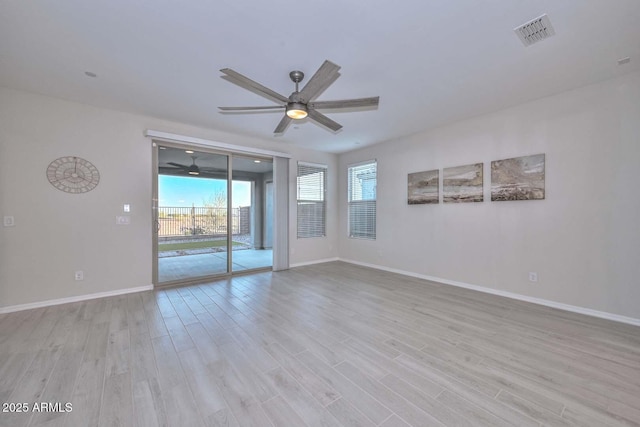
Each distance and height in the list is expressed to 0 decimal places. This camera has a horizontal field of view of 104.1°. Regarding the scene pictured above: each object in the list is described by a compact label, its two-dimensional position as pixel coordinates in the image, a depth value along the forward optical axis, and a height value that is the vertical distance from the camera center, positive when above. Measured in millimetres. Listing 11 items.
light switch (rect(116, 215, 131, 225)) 3855 -108
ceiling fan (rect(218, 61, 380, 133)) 2043 +1098
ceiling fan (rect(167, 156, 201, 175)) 5057 +954
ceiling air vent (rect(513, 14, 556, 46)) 2037 +1558
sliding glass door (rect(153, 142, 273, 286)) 4387 -1
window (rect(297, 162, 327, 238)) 6016 +326
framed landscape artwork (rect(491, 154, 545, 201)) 3441 +498
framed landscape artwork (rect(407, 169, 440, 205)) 4598 +488
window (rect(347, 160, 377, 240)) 5825 +322
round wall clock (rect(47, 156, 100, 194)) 3414 +546
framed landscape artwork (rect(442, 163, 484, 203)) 4039 +488
